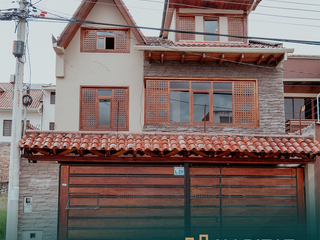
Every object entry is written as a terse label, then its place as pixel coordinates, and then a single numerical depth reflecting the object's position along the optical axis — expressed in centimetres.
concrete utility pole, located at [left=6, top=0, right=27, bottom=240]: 877
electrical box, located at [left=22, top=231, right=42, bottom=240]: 959
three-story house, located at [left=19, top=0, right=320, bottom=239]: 977
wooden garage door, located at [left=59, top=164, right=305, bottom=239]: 984
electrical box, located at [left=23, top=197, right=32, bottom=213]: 971
